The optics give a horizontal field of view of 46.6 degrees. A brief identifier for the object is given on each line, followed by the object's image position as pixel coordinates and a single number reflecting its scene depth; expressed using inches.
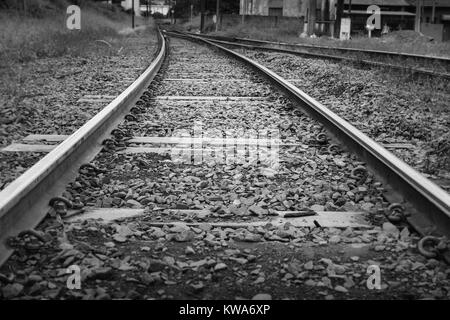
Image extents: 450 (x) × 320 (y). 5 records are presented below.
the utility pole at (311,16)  1112.6
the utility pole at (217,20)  1698.3
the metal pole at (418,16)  1194.5
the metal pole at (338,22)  1093.4
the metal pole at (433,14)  1622.3
